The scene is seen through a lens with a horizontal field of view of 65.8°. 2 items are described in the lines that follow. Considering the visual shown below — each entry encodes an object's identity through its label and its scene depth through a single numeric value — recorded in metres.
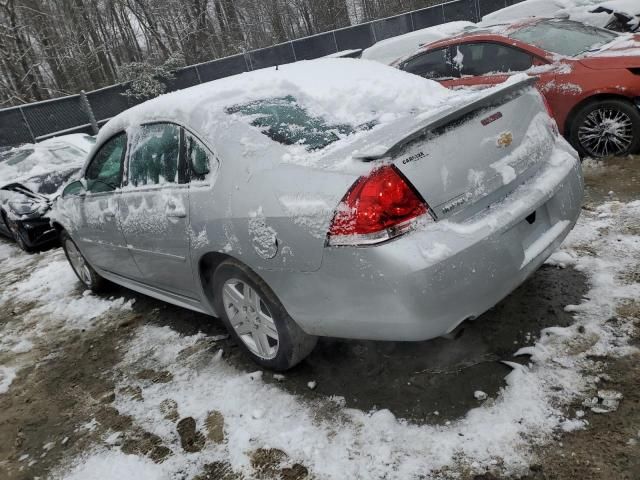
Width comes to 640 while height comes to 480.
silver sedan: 2.03
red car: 4.61
